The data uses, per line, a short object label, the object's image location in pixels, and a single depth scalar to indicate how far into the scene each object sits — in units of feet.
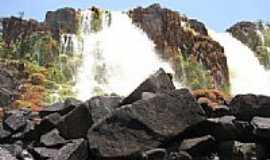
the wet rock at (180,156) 29.46
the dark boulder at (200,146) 29.91
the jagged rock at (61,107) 37.41
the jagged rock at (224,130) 30.38
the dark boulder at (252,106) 31.16
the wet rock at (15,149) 34.73
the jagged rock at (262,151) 29.22
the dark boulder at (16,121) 39.02
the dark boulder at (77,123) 34.08
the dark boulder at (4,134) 38.45
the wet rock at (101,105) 33.85
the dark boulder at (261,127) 29.32
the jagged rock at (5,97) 73.03
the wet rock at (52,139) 34.08
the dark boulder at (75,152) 30.54
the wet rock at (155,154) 29.40
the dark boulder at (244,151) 29.07
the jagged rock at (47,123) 36.65
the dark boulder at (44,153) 32.84
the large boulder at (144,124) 30.11
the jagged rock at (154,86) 34.15
